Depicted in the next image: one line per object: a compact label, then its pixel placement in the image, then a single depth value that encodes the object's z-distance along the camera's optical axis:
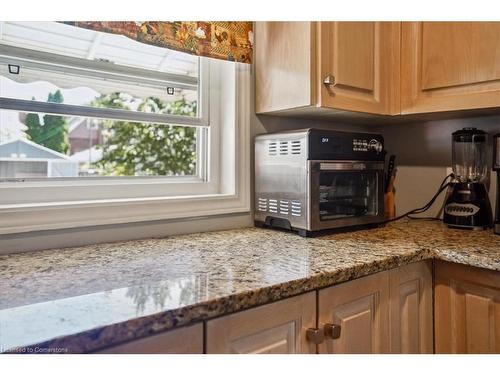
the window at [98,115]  1.10
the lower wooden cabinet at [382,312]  0.87
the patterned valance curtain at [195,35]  1.10
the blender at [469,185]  1.35
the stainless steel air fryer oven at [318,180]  1.18
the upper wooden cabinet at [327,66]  1.20
